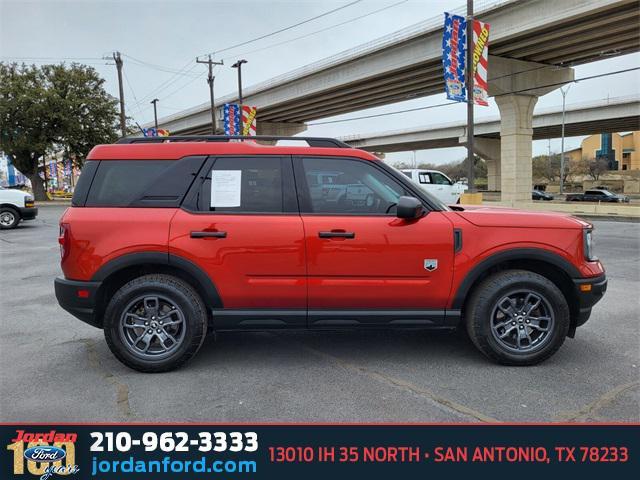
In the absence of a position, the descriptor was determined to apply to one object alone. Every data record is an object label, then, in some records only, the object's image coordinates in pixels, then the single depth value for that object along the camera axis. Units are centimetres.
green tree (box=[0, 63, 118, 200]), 4184
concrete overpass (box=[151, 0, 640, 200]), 2289
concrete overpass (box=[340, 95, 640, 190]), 5342
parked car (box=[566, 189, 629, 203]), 4550
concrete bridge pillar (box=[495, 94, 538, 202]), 2853
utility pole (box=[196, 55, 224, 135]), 4147
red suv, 398
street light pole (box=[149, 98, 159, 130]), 6116
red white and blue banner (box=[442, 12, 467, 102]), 1834
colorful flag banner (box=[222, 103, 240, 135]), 3534
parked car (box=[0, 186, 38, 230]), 1752
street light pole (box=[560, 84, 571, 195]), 5606
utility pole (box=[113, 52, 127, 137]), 4012
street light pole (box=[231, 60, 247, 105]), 3762
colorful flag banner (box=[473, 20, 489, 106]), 1830
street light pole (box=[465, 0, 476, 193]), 1802
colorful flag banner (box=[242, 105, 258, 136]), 3556
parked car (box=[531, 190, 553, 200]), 5278
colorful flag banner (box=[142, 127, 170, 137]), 4039
